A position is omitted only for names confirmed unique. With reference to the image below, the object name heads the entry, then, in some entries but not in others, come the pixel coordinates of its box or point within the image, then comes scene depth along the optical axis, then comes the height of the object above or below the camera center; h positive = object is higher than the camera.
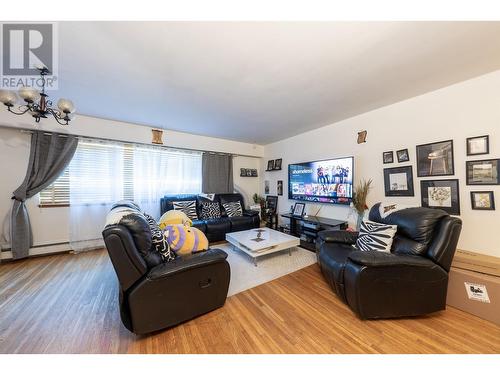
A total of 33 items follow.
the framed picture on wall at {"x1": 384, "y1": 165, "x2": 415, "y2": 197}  2.40 +0.08
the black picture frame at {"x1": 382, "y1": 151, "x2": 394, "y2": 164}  2.57 +0.46
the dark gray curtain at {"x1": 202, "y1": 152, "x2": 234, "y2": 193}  4.29 +0.44
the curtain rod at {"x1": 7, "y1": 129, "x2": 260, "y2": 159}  2.70 +0.97
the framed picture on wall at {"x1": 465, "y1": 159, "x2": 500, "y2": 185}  1.81 +0.14
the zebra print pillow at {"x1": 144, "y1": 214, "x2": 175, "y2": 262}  1.48 -0.47
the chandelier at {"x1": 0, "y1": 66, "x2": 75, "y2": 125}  1.50 +0.85
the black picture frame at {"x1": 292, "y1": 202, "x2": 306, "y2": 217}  3.76 -0.44
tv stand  2.97 -0.68
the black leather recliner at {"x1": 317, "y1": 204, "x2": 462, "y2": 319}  1.41 -0.74
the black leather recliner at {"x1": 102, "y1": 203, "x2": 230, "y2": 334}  1.21 -0.69
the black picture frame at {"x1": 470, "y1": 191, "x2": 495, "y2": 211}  1.84 -0.16
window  3.01 +0.34
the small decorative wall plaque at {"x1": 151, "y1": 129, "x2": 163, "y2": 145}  3.61 +1.15
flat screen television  3.01 +0.16
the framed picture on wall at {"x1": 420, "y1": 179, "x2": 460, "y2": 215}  2.05 -0.09
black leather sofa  3.47 -0.63
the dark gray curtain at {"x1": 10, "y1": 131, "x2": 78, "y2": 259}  2.61 +0.32
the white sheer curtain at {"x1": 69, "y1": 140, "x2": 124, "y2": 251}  3.03 +0.10
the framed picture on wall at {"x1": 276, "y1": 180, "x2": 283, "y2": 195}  4.53 +0.06
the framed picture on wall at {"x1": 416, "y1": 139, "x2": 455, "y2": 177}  2.08 +0.35
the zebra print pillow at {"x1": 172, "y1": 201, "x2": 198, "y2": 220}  3.64 -0.35
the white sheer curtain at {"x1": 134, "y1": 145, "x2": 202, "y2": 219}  3.58 +0.38
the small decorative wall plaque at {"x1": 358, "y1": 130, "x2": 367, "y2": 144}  2.88 +0.86
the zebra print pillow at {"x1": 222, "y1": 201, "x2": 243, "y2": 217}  4.09 -0.44
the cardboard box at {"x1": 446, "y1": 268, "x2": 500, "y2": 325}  1.44 -0.94
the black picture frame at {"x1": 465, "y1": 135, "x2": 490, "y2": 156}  1.85 +0.45
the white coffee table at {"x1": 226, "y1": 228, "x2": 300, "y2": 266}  2.50 -0.80
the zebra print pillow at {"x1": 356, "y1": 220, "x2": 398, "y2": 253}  1.79 -0.53
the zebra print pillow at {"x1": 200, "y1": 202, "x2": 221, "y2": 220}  3.83 -0.45
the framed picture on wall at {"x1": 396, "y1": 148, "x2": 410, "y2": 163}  2.42 +0.45
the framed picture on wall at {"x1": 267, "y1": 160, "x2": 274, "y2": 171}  4.73 +0.67
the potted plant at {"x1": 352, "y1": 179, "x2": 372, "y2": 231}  2.83 -0.17
